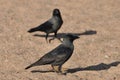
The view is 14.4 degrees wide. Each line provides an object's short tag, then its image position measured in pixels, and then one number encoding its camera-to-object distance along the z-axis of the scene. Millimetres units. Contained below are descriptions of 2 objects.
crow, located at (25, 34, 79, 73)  10391
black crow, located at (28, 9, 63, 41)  13547
